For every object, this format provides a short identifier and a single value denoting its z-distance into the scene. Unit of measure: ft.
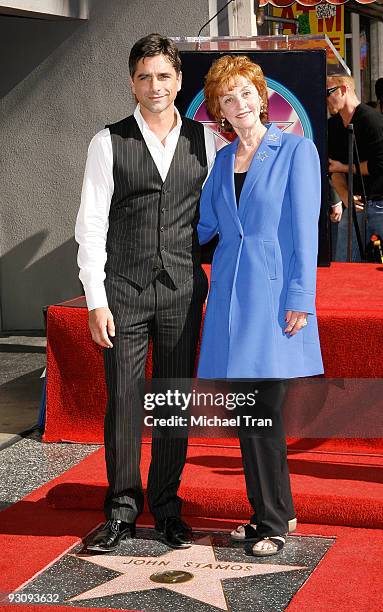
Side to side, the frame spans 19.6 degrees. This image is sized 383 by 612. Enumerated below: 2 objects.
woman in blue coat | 12.20
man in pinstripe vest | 12.66
